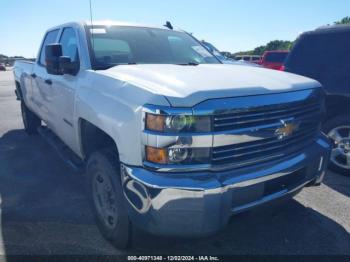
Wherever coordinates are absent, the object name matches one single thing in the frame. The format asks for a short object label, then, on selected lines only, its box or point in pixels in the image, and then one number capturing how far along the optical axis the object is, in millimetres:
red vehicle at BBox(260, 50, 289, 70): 14109
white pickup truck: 2107
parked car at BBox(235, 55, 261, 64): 27219
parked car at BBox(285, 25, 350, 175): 4297
